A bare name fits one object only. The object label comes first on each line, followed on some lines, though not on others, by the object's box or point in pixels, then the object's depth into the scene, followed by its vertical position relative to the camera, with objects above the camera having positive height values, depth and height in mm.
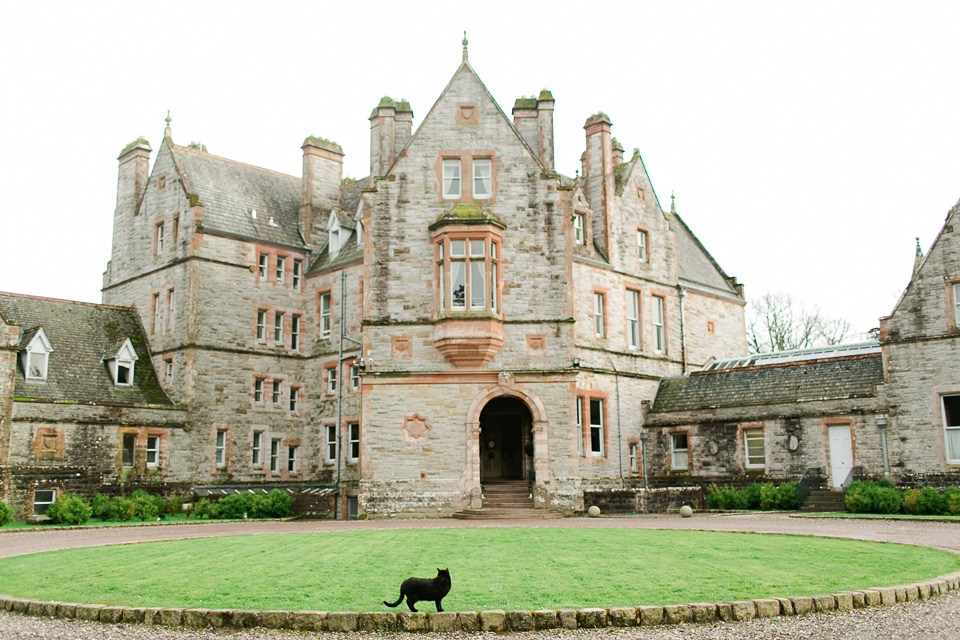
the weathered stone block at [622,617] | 9164 -1791
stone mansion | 29031 +3888
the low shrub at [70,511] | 29328 -1939
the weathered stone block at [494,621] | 9039 -1782
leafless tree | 64125 +8156
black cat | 9297 -1487
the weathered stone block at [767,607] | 9477 -1773
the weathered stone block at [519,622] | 9055 -1797
